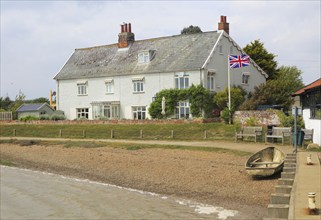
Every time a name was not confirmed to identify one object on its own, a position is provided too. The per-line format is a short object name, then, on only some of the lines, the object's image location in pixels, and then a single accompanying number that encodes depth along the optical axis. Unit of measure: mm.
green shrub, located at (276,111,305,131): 32281
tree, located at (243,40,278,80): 57812
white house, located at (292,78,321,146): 27438
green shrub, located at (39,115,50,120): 52688
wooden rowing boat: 18797
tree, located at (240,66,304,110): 43125
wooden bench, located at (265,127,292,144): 29578
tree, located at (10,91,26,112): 62509
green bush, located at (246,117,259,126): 36969
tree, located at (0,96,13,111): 75475
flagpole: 39984
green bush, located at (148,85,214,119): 45562
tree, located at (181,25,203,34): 84500
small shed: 57531
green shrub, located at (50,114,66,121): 53031
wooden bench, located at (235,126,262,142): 31672
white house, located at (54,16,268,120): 48062
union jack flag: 41812
